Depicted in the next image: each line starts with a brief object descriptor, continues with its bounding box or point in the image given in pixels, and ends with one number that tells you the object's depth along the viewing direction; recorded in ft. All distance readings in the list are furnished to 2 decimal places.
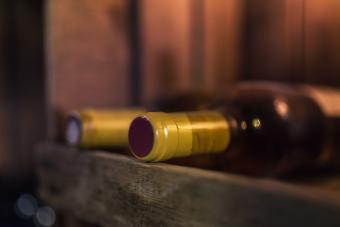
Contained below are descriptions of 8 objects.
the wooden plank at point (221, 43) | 2.29
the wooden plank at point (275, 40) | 2.17
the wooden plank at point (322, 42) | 2.07
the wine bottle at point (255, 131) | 1.02
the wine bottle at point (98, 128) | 1.36
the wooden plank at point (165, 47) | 2.03
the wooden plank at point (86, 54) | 1.74
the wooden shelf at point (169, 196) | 0.74
